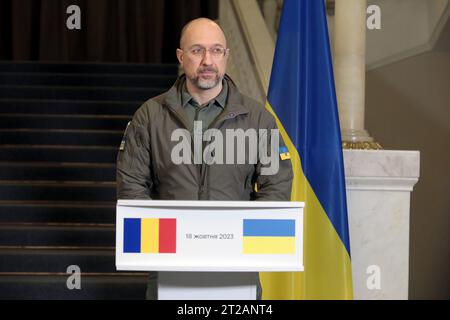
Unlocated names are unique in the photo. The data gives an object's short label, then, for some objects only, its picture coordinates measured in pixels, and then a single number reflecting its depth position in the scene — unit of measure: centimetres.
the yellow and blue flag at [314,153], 748
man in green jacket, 519
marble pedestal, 811
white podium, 409
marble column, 873
